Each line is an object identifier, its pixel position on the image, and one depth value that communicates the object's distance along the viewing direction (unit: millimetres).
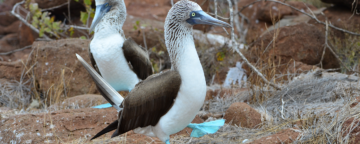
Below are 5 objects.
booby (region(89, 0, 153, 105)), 7781
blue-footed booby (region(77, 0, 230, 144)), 5086
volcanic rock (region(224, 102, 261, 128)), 7012
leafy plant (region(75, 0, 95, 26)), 12401
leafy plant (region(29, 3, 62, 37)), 12477
